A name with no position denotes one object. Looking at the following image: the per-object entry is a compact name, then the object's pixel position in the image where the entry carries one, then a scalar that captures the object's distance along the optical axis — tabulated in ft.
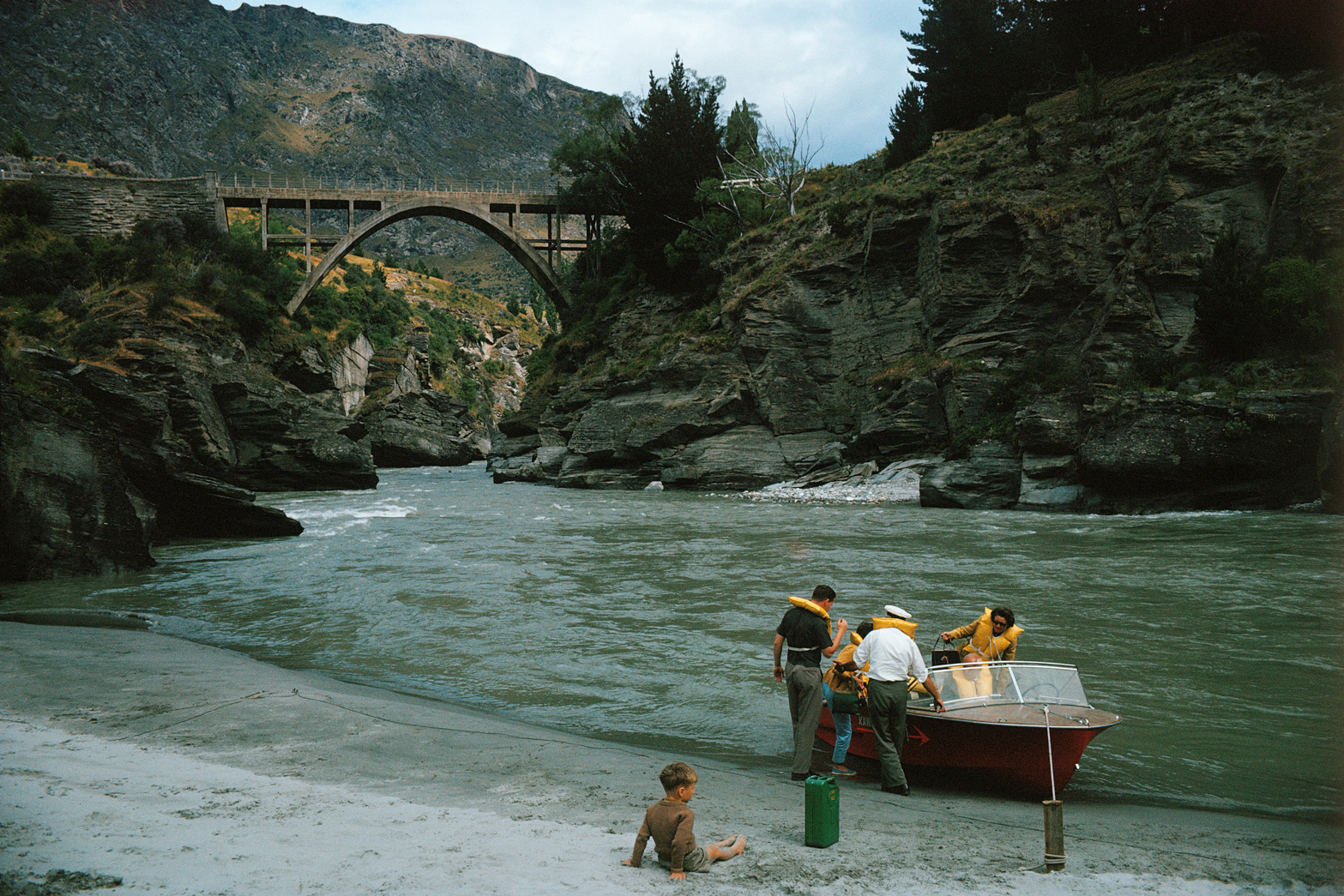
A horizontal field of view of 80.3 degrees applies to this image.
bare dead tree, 149.38
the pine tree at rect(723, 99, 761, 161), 165.58
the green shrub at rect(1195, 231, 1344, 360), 72.33
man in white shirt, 22.19
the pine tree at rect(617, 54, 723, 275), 155.94
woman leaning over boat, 25.70
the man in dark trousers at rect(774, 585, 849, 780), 23.13
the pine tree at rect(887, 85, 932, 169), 138.31
